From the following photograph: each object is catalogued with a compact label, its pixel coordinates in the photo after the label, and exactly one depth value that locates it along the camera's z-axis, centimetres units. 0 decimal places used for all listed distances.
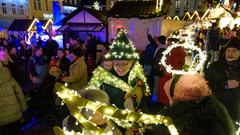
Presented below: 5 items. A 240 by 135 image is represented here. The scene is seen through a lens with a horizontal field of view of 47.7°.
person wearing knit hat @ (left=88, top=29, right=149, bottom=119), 346
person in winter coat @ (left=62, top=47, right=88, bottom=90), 585
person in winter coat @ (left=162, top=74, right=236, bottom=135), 208
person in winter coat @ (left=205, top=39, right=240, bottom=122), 421
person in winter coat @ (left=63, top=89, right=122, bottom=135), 214
